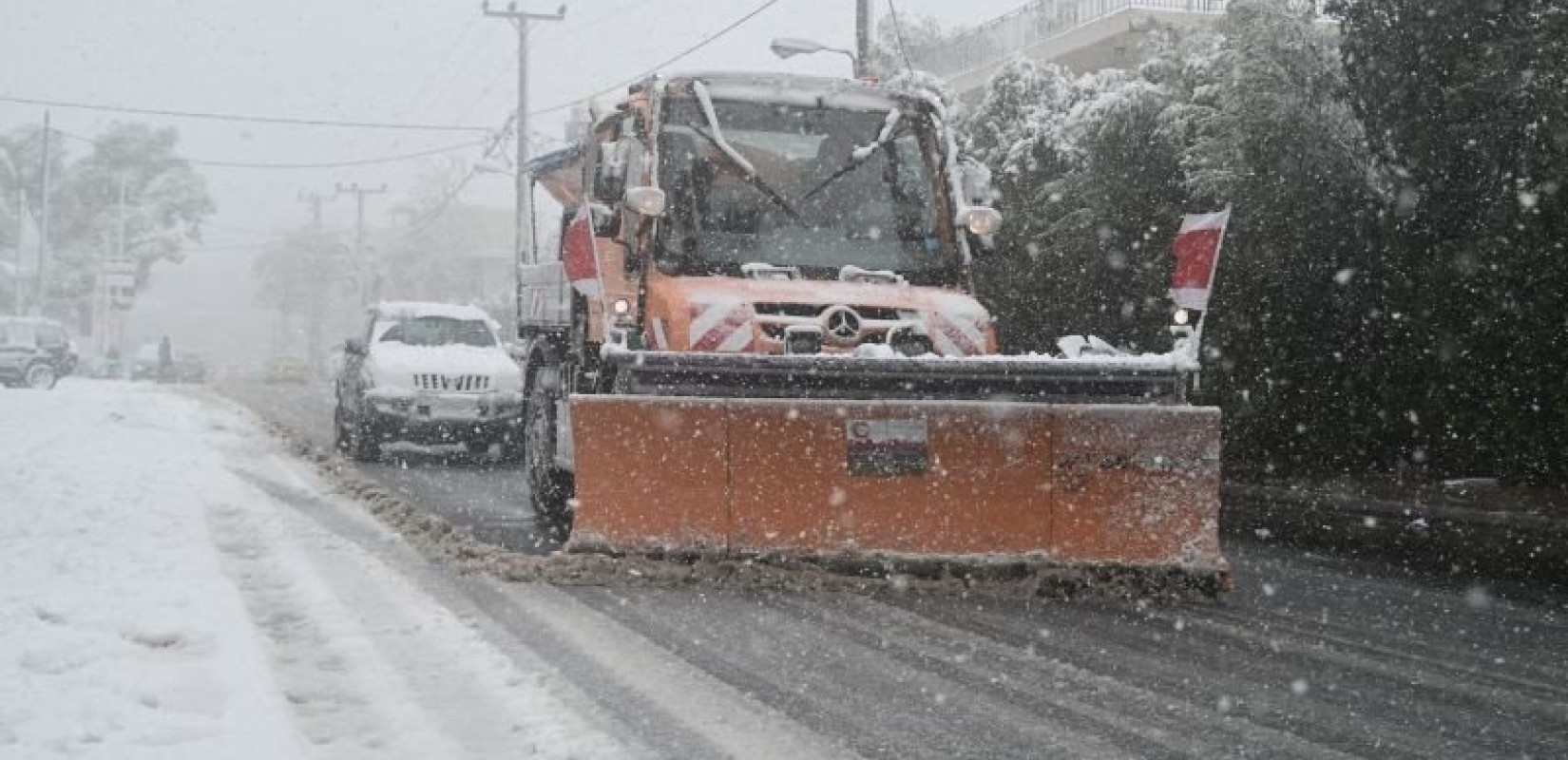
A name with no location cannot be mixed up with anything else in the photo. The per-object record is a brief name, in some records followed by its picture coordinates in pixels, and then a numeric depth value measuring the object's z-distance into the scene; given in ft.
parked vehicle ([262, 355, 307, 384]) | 169.35
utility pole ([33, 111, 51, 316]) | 191.52
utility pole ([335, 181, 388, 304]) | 224.33
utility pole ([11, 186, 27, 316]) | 232.71
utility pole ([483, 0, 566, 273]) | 125.59
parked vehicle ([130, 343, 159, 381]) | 181.16
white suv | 51.16
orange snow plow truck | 23.98
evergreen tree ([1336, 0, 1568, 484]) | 31.78
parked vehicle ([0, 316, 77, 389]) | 111.96
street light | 68.03
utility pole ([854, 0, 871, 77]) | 71.67
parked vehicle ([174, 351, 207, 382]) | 181.27
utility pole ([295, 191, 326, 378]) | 272.31
